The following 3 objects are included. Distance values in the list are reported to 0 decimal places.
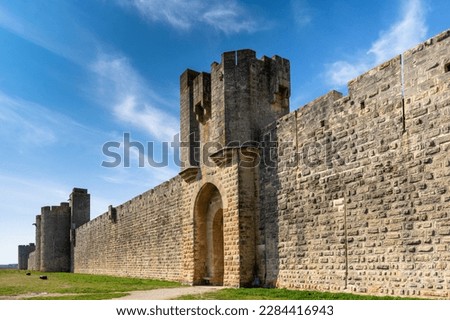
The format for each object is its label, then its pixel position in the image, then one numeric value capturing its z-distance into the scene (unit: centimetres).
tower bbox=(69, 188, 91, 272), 3644
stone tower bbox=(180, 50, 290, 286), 1136
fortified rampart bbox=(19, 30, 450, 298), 721
